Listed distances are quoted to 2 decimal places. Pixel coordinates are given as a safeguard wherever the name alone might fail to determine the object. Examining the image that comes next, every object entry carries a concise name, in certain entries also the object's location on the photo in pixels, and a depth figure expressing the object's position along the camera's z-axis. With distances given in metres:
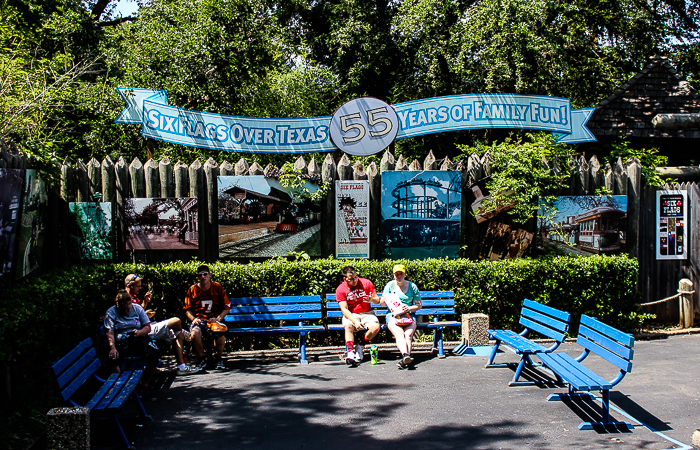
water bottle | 7.52
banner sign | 9.22
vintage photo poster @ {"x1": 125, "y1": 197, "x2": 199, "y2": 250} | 8.74
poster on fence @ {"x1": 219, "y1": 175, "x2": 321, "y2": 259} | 8.89
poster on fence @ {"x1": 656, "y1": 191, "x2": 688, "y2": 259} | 9.69
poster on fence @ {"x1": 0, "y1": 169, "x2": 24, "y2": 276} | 5.88
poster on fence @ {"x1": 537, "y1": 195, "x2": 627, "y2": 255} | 9.27
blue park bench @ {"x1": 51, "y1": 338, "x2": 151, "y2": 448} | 4.80
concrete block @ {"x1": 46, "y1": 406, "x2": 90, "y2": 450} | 4.38
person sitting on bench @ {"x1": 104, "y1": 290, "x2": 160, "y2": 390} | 6.47
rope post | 9.52
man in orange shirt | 7.50
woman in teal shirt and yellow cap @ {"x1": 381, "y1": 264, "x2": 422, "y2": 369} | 7.44
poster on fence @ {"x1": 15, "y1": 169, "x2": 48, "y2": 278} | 6.69
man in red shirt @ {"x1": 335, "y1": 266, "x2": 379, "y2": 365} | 7.65
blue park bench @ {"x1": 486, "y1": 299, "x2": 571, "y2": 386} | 6.43
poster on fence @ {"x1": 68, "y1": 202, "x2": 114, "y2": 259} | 8.59
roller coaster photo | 9.03
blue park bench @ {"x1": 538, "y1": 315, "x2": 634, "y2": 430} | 5.20
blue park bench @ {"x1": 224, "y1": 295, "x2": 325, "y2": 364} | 7.86
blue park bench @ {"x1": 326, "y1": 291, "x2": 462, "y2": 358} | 7.97
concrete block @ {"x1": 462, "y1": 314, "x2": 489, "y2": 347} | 8.27
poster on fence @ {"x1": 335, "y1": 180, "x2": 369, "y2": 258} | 9.03
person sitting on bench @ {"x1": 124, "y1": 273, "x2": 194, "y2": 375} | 7.26
